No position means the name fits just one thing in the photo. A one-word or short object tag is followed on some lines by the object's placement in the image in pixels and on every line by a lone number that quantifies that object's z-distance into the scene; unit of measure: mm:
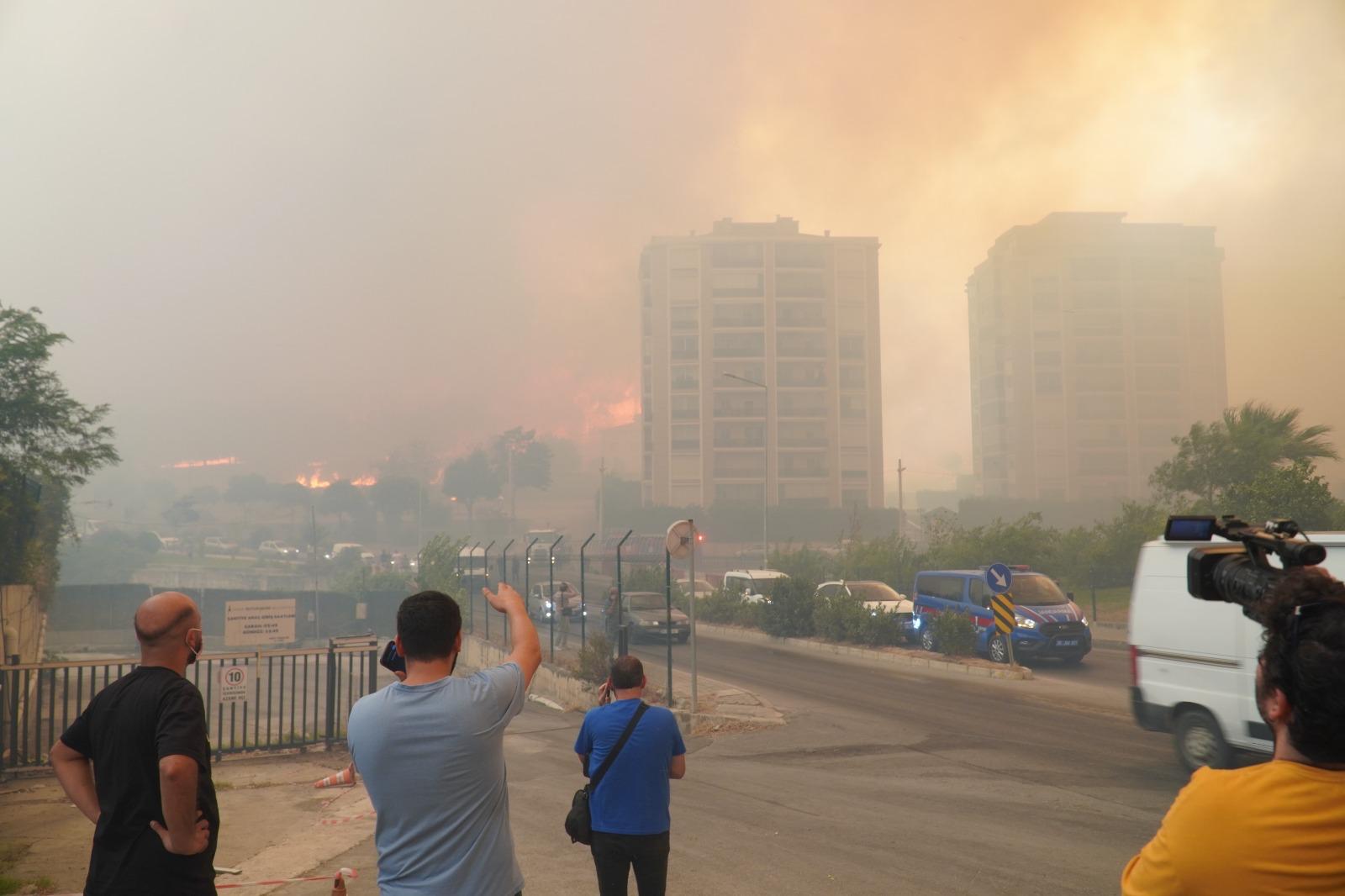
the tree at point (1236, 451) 34344
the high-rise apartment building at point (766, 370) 105250
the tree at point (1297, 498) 26422
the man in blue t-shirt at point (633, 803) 4441
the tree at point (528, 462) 167750
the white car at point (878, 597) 25375
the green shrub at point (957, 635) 21922
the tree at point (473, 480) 169250
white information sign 13633
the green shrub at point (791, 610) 28938
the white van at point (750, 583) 35438
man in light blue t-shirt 3070
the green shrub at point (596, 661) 17453
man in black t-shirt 3152
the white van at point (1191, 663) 9438
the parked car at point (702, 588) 38312
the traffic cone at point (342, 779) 9688
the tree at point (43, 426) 24906
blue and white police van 20359
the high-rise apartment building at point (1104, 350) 100688
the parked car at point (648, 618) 27866
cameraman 1849
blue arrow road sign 18641
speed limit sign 11971
